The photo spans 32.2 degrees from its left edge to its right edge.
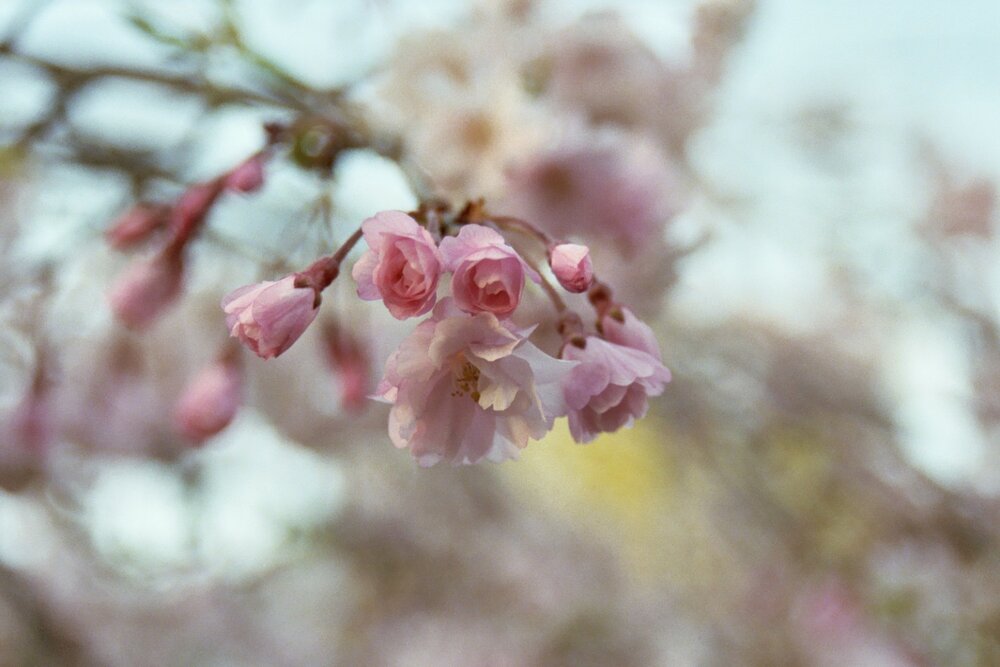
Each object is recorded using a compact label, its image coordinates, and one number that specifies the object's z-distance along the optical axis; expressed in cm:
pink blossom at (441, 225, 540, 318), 28
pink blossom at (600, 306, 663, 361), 30
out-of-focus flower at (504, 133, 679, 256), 45
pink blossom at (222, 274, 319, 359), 29
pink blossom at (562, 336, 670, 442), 29
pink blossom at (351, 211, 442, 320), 28
